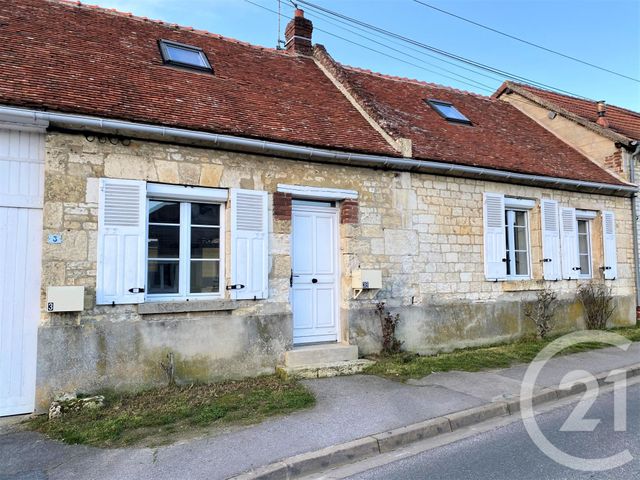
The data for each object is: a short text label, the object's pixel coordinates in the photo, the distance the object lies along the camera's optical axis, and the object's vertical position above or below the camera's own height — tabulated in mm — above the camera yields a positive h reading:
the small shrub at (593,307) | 9773 -716
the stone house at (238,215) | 5414 +912
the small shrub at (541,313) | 8961 -765
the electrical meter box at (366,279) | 7086 -67
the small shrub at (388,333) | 7294 -919
